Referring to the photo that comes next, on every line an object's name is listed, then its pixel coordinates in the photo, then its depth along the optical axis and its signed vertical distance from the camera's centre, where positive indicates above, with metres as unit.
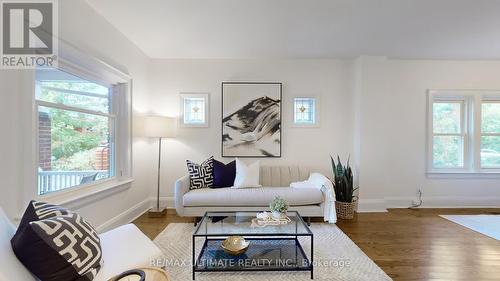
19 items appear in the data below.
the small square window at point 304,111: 4.12 +0.46
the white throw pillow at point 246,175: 3.47 -0.53
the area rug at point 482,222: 2.99 -1.12
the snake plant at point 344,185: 3.59 -0.68
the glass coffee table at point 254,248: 2.05 -1.04
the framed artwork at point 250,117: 4.04 +0.34
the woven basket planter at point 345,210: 3.51 -1.03
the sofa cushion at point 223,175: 3.57 -0.54
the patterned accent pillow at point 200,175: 3.53 -0.54
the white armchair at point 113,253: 1.08 -0.69
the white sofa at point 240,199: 3.16 -0.79
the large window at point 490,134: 4.21 +0.08
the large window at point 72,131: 2.13 +0.06
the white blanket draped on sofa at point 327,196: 3.16 -0.74
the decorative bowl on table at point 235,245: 2.10 -0.93
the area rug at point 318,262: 2.03 -1.14
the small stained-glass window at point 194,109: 4.07 +0.47
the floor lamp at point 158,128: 3.58 +0.14
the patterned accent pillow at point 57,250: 1.12 -0.55
